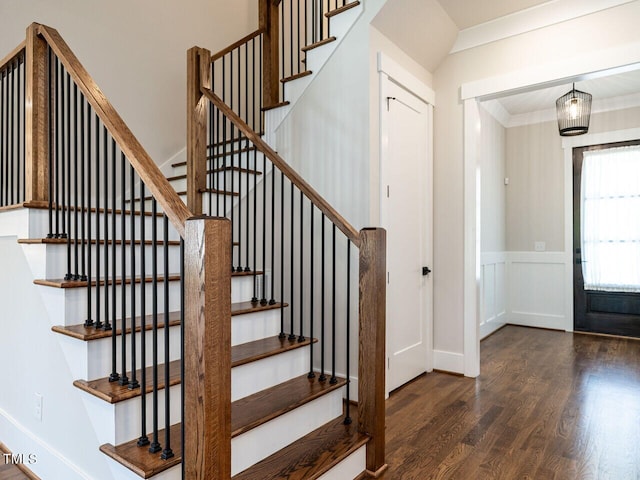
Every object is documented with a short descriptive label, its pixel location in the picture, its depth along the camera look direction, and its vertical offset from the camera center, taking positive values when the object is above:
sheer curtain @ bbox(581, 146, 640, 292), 4.82 +0.23
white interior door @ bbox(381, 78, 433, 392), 3.03 +0.10
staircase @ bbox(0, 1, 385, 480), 1.23 -0.39
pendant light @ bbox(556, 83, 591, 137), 3.90 +1.21
